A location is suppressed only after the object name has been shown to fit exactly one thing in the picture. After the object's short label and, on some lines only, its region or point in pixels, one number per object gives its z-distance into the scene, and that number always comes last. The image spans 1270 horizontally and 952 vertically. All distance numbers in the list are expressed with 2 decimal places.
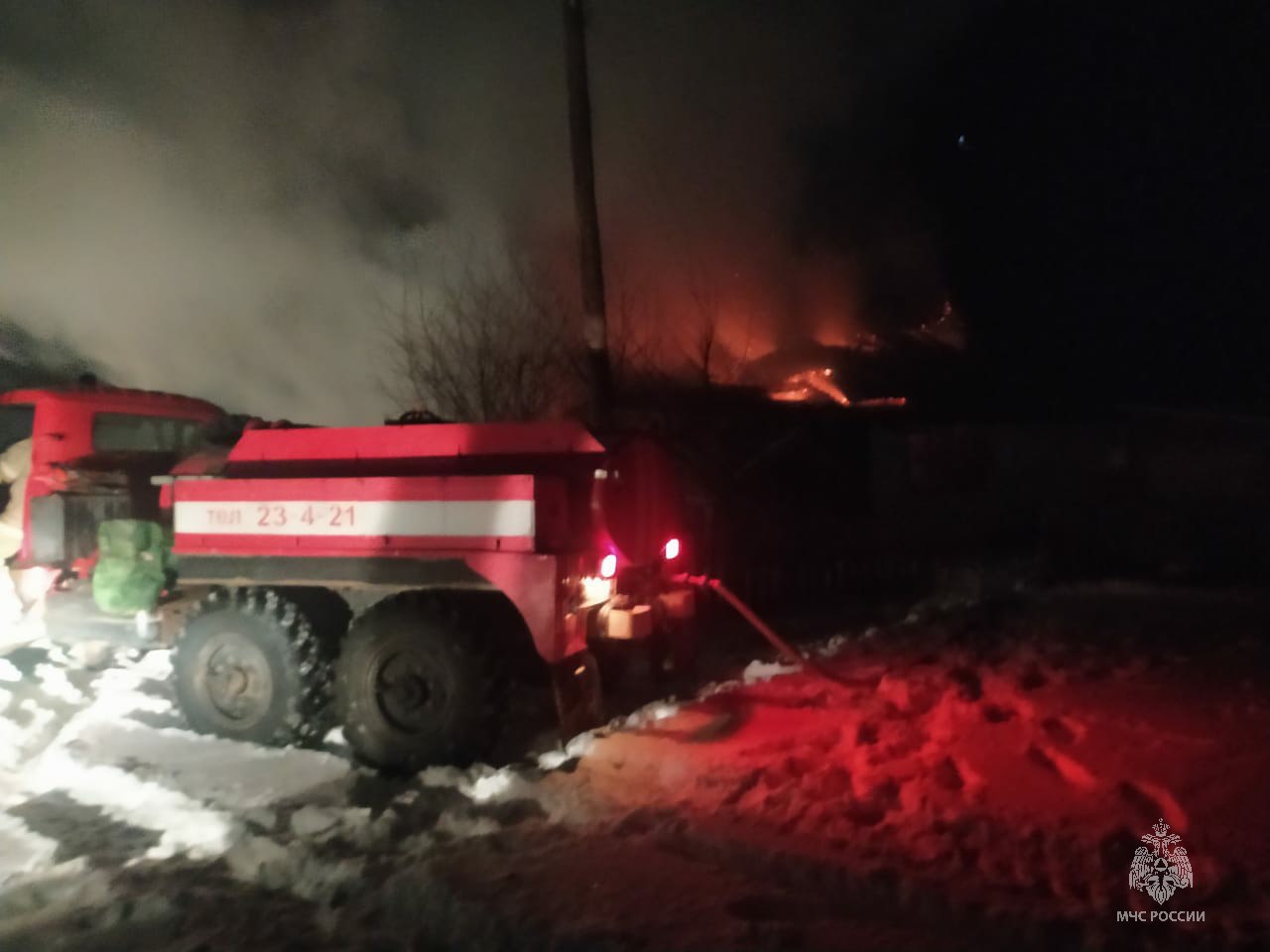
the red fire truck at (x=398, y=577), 5.69
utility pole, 11.27
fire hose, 7.30
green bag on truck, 7.12
